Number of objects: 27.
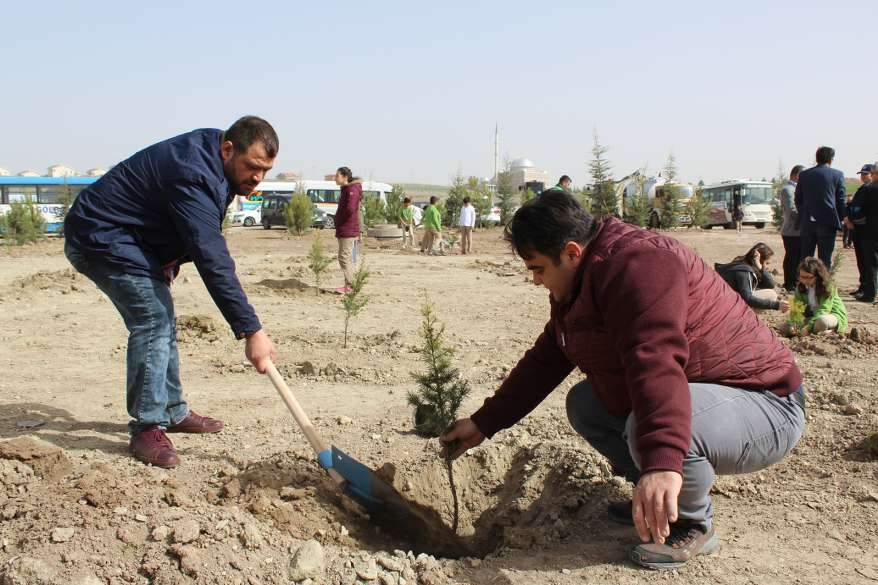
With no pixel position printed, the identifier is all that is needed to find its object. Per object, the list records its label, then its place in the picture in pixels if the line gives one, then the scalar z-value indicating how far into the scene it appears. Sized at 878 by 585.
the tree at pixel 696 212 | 27.78
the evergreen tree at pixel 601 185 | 17.38
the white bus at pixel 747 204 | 31.70
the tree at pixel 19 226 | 20.00
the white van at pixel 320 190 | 39.43
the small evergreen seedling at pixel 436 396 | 4.15
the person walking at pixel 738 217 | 30.47
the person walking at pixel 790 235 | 9.68
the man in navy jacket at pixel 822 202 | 8.94
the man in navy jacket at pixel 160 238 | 3.46
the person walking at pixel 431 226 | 17.98
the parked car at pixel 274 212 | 33.72
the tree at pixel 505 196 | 31.89
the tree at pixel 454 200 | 31.34
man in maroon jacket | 2.25
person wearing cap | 9.02
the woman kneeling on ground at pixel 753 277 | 7.38
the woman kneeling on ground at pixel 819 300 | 6.80
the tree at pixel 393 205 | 28.79
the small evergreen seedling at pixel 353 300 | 6.85
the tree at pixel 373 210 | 27.23
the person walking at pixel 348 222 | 10.08
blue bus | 30.50
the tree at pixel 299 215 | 24.75
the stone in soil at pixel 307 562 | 2.70
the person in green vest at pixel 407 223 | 20.10
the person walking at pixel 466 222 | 19.06
